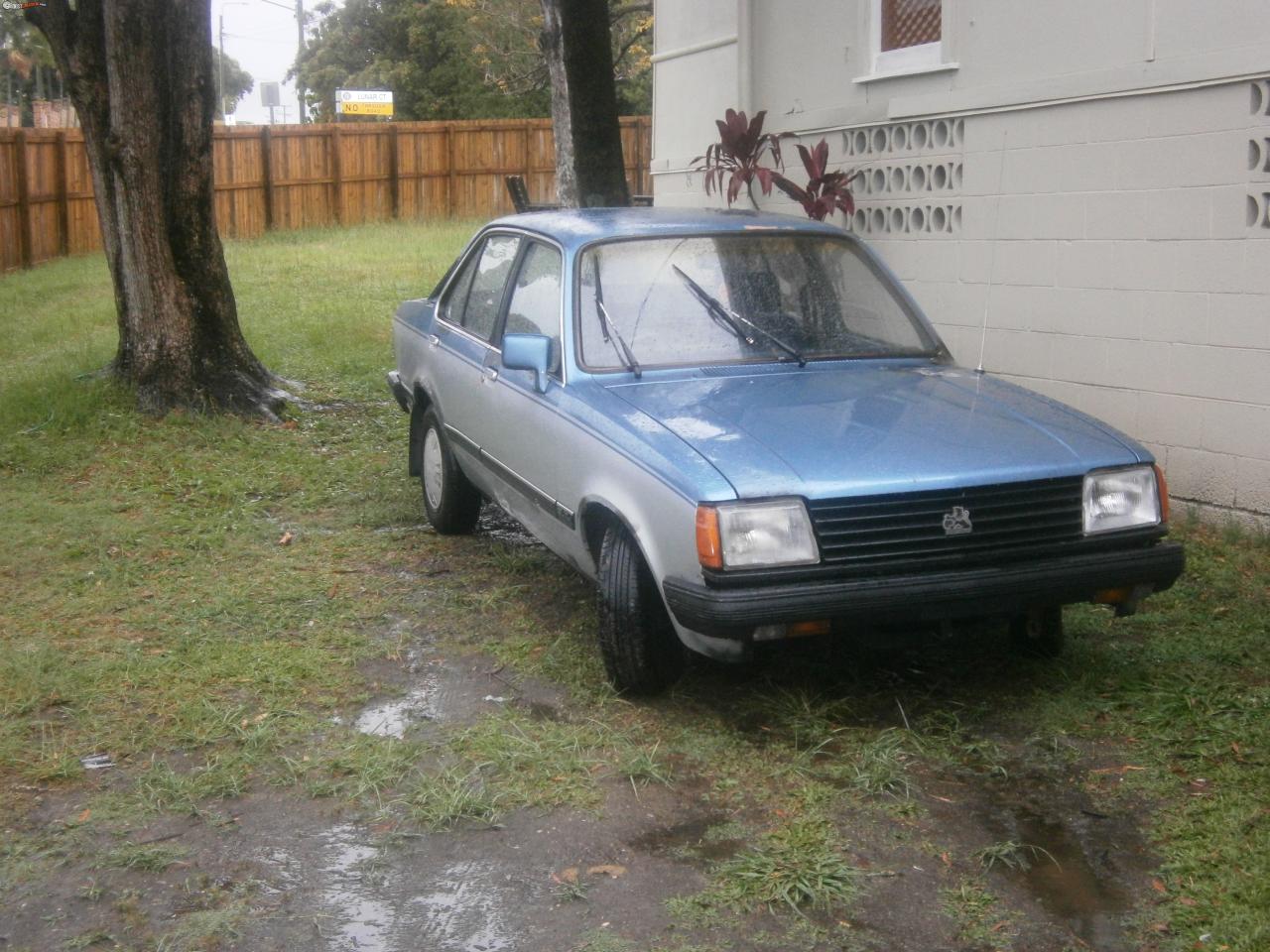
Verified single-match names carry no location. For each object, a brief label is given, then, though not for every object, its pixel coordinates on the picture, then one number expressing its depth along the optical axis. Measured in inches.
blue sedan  169.8
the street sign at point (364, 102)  1418.6
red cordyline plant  357.7
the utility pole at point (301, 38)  1952.5
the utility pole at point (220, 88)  2307.6
